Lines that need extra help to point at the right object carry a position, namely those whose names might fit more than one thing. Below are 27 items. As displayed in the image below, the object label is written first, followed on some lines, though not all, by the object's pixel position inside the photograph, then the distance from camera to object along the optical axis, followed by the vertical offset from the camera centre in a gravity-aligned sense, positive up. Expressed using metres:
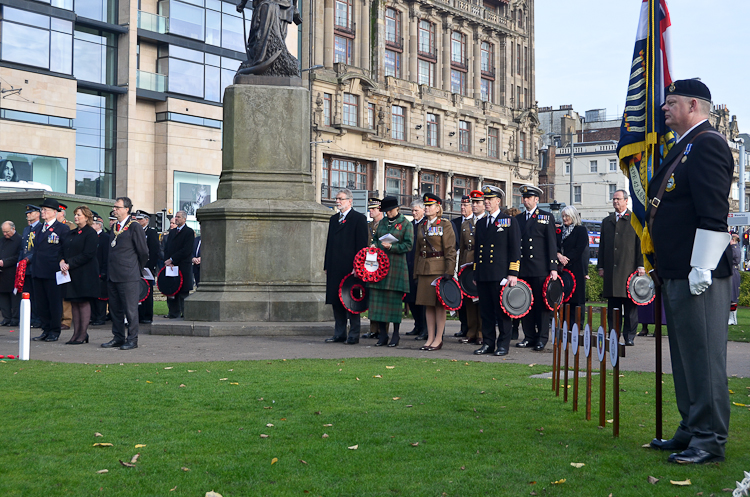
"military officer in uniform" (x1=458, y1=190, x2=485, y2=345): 13.55 +0.05
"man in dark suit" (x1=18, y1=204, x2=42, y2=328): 14.37 +0.28
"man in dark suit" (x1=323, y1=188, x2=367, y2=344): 13.08 +0.18
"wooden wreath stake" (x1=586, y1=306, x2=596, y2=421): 6.20 -0.87
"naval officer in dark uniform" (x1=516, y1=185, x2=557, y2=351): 12.63 +0.10
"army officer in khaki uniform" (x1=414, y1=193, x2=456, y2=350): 12.30 +0.02
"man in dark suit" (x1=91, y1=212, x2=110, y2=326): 16.03 -0.31
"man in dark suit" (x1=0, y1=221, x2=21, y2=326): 16.77 -0.04
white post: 10.45 -0.90
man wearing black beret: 5.30 +0.01
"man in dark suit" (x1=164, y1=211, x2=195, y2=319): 17.08 +0.17
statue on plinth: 15.16 +3.85
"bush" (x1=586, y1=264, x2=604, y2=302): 29.59 -0.70
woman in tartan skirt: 12.69 -0.23
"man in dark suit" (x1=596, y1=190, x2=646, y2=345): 13.70 +0.09
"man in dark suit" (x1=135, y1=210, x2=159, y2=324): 16.66 +0.23
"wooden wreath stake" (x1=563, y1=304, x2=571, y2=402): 6.99 -0.65
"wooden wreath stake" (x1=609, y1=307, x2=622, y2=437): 5.62 -0.79
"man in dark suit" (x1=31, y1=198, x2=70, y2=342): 13.37 -0.15
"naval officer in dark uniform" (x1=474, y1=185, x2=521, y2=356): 11.74 -0.01
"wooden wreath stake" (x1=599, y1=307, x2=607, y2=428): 5.89 -0.79
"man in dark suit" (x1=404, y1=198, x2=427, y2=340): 14.31 -0.73
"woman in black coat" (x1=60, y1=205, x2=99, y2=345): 12.71 -0.12
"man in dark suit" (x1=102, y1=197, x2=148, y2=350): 12.02 -0.16
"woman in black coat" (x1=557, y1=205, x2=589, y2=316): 13.84 +0.27
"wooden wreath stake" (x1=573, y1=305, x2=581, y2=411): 6.41 -0.77
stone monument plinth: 14.05 +0.58
